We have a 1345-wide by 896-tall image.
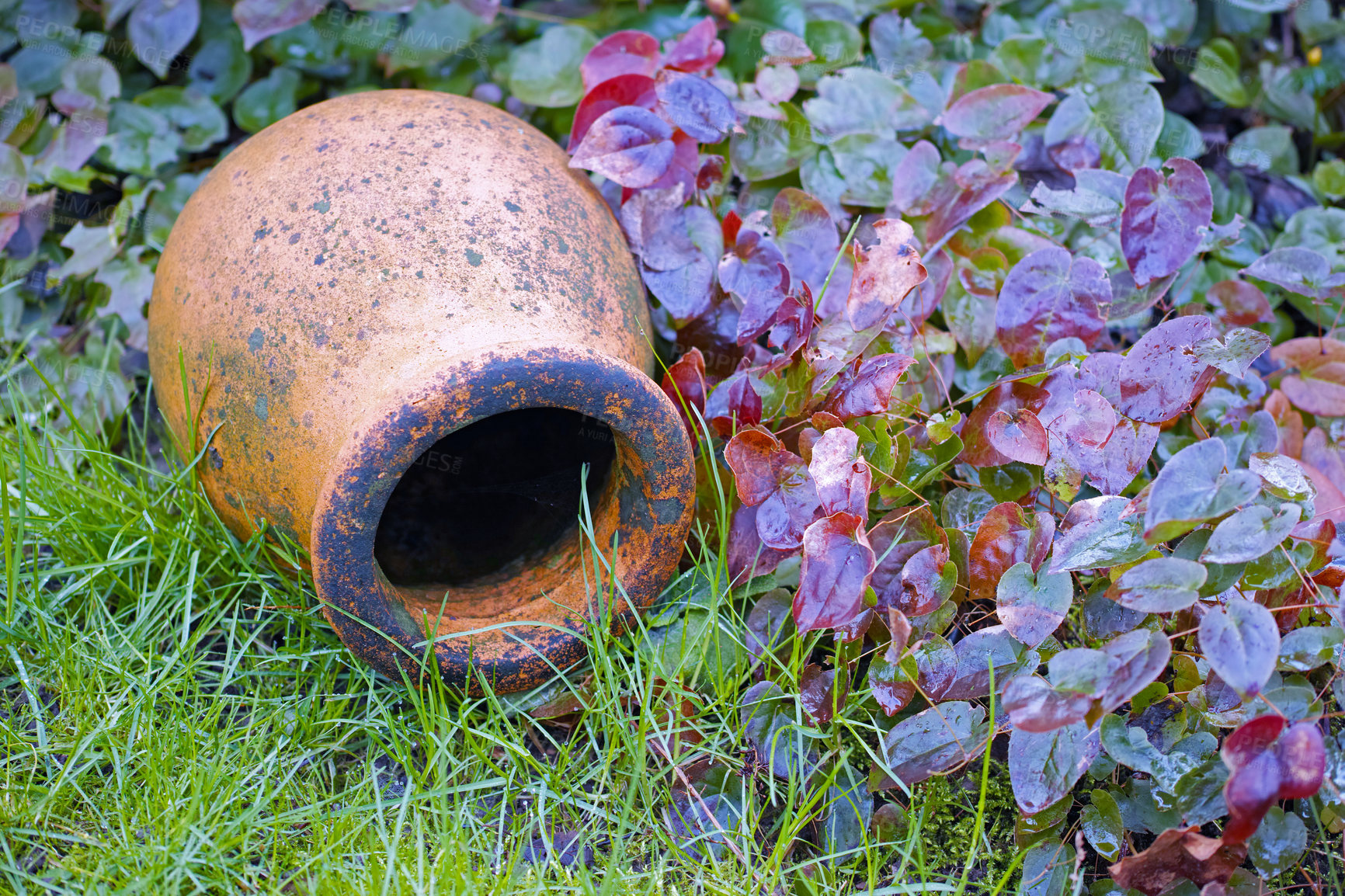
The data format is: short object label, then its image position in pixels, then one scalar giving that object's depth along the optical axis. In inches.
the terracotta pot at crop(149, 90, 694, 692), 49.3
